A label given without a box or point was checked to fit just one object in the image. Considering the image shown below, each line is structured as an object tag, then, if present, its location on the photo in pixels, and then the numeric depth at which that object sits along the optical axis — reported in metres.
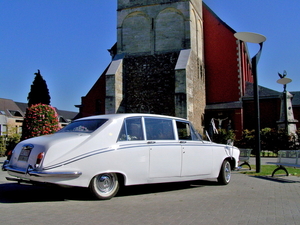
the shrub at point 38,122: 12.90
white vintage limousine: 5.23
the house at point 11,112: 59.51
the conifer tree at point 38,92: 28.38
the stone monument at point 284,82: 18.44
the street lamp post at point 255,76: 10.76
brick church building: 26.38
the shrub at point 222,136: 20.65
